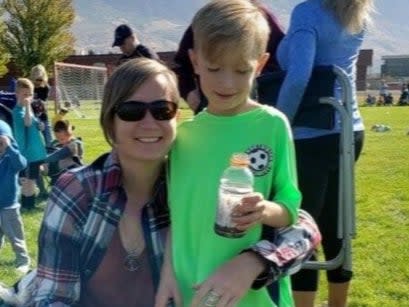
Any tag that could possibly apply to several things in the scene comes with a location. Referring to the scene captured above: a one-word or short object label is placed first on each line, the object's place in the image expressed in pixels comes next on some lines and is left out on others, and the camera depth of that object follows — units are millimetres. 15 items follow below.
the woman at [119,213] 1991
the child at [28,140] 7922
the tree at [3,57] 48781
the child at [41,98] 9352
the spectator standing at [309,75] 3000
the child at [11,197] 5387
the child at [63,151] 7660
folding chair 3117
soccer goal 27312
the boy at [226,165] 1795
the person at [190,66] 3344
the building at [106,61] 57250
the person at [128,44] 6012
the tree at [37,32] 55188
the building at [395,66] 94312
